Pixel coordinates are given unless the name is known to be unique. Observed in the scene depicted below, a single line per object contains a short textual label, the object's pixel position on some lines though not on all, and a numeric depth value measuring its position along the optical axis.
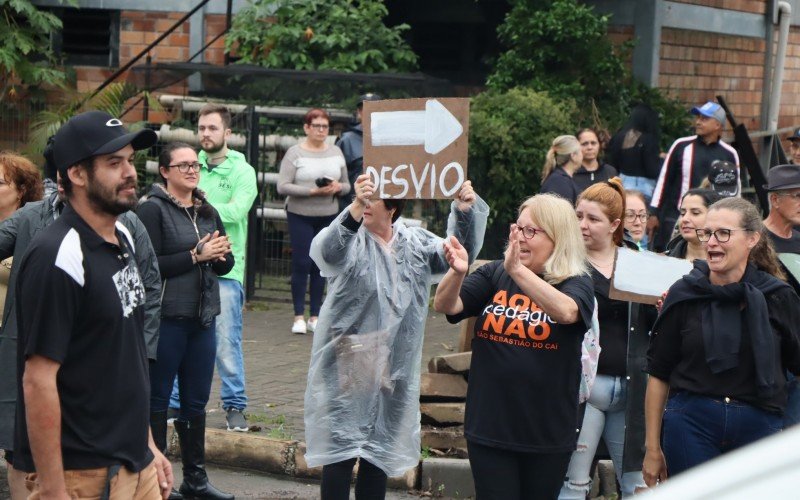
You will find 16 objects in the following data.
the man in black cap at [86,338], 3.83
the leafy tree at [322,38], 14.09
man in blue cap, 11.11
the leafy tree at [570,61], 13.66
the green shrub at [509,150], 12.33
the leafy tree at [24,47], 14.84
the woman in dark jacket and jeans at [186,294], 6.75
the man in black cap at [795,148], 10.38
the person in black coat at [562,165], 10.63
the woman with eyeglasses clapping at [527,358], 5.14
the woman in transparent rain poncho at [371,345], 5.67
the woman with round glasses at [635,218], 7.09
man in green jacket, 7.80
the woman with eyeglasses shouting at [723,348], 4.98
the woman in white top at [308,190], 11.04
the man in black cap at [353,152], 11.56
